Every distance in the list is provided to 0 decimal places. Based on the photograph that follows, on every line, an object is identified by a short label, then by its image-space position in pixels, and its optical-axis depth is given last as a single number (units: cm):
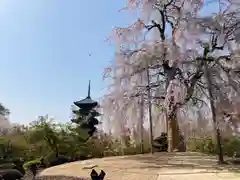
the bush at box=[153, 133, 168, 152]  936
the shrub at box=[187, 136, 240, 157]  795
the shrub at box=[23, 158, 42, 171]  733
